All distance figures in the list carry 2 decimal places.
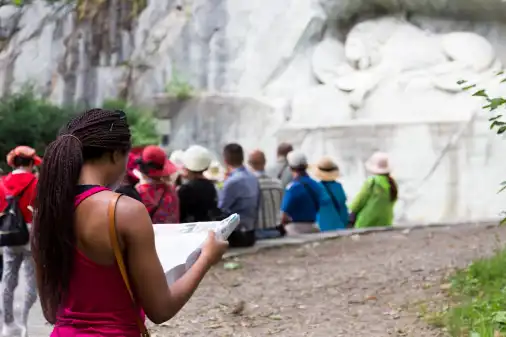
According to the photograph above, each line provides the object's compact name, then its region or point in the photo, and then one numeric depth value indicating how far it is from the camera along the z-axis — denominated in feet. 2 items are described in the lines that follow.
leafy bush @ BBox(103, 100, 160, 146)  55.16
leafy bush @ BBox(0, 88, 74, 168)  52.49
